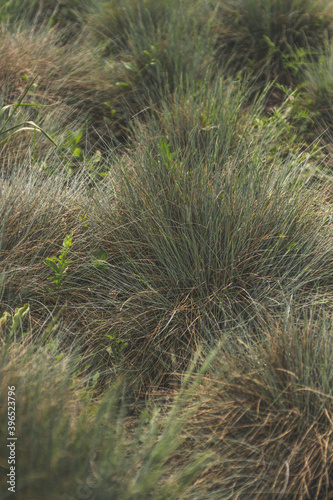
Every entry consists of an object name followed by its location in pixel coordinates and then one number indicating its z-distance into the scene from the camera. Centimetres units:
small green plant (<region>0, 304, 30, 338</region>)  399
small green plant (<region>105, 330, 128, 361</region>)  446
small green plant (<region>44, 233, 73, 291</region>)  470
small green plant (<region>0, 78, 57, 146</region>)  635
